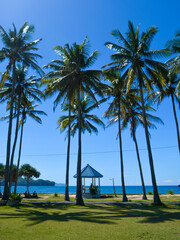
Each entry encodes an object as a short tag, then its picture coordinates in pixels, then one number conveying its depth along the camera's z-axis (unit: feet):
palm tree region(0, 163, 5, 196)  129.61
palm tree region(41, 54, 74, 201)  62.75
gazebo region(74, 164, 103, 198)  95.63
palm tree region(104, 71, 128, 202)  72.61
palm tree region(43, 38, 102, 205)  62.38
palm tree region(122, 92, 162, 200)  77.65
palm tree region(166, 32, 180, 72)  57.67
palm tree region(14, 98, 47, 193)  86.16
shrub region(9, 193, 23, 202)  51.01
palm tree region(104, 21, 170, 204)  58.18
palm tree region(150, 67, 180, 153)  73.15
